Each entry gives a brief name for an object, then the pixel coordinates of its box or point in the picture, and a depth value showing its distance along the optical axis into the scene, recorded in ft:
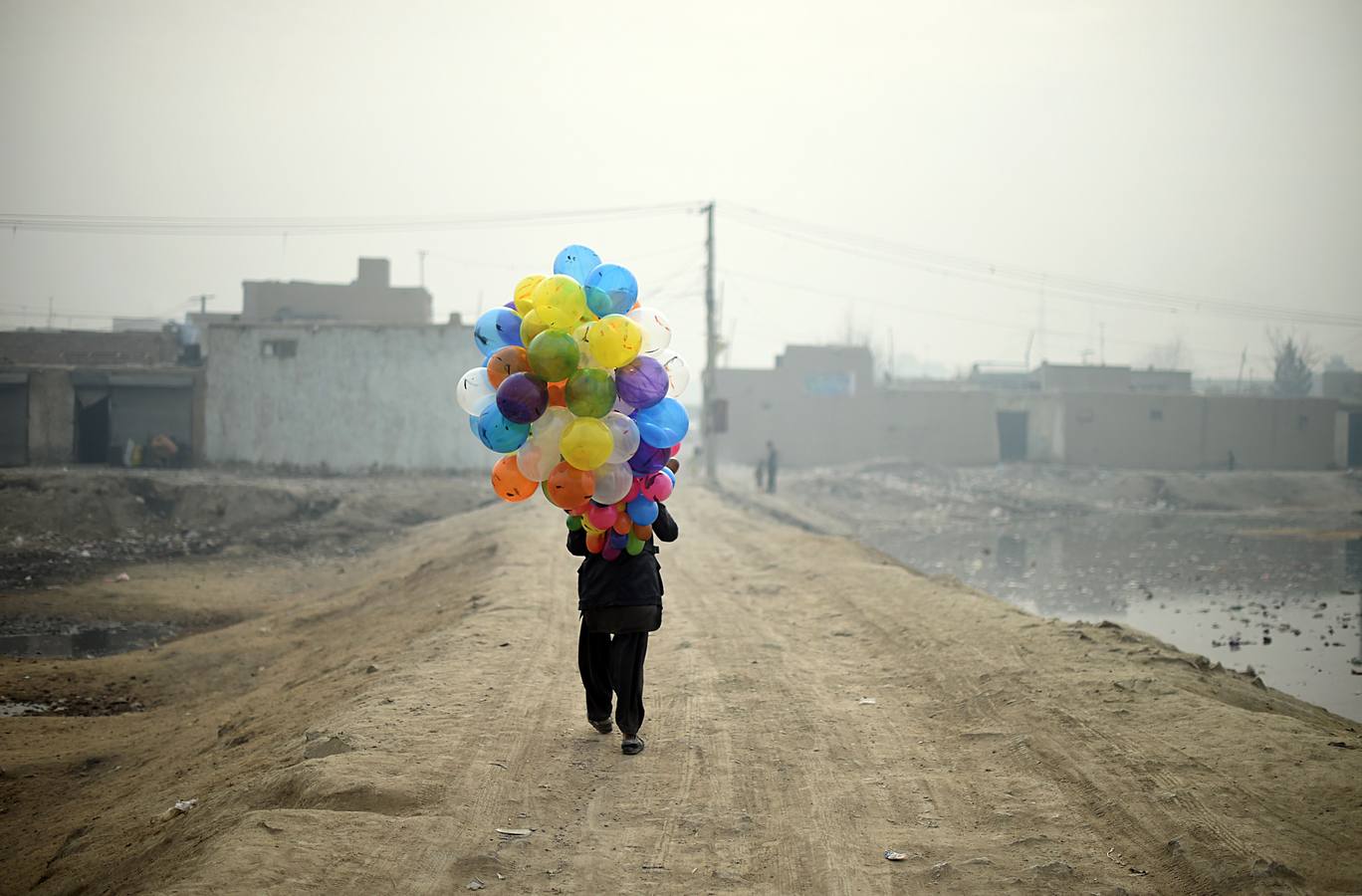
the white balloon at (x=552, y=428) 19.81
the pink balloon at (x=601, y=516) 19.90
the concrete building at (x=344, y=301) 133.69
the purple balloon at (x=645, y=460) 20.38
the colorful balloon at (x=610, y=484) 19.77
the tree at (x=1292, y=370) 229.45
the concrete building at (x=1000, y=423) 156.15
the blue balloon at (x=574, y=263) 20.81
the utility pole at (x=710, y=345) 113.60
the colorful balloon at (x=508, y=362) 19.89
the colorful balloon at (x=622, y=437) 19.72
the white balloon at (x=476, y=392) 20.58
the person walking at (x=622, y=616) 20.44
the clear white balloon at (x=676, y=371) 21.16
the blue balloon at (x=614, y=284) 20.44
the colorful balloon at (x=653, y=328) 20.67
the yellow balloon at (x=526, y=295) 20.66
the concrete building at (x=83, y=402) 102.42
